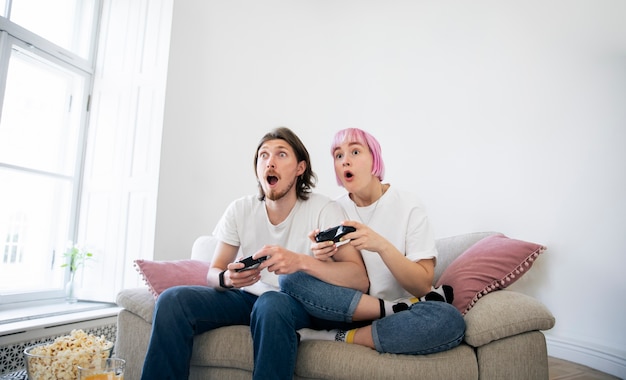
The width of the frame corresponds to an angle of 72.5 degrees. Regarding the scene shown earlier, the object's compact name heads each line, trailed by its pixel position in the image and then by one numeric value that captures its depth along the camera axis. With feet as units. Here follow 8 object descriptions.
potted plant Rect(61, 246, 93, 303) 9.73
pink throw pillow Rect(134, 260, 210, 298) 5.37
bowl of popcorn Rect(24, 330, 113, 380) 3.45
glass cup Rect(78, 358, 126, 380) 3.27
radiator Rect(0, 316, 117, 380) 6.88
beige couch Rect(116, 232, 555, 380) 4.13
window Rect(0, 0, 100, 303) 8.96
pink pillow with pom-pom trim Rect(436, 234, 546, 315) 4.94
